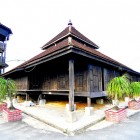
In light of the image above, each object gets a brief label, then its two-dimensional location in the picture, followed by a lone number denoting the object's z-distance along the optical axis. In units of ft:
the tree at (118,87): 25.73
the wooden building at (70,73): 25.92
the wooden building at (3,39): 64.80
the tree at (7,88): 26.53
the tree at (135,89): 34.55
